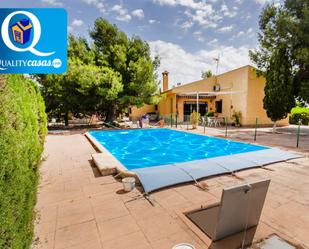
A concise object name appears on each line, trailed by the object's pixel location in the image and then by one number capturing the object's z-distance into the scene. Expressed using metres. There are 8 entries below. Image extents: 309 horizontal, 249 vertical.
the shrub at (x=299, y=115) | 21.34
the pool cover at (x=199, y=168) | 4.84
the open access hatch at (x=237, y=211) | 2.73
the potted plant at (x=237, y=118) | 18.96
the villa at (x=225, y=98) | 18.72
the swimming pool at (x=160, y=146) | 9.98
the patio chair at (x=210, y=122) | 18.65
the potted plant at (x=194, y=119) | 16.33
